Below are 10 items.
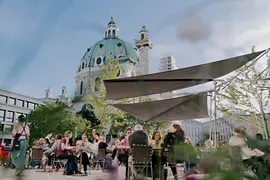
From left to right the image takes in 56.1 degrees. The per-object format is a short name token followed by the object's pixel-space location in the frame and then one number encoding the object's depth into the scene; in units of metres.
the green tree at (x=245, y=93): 5.96
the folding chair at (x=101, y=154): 5.97
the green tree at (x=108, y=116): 15.38
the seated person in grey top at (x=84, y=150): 6.08
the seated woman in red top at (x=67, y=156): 5.77
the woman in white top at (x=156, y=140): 4.87
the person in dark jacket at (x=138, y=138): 4.22
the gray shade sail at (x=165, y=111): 5.11
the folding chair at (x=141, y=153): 4.09
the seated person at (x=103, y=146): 5.89
